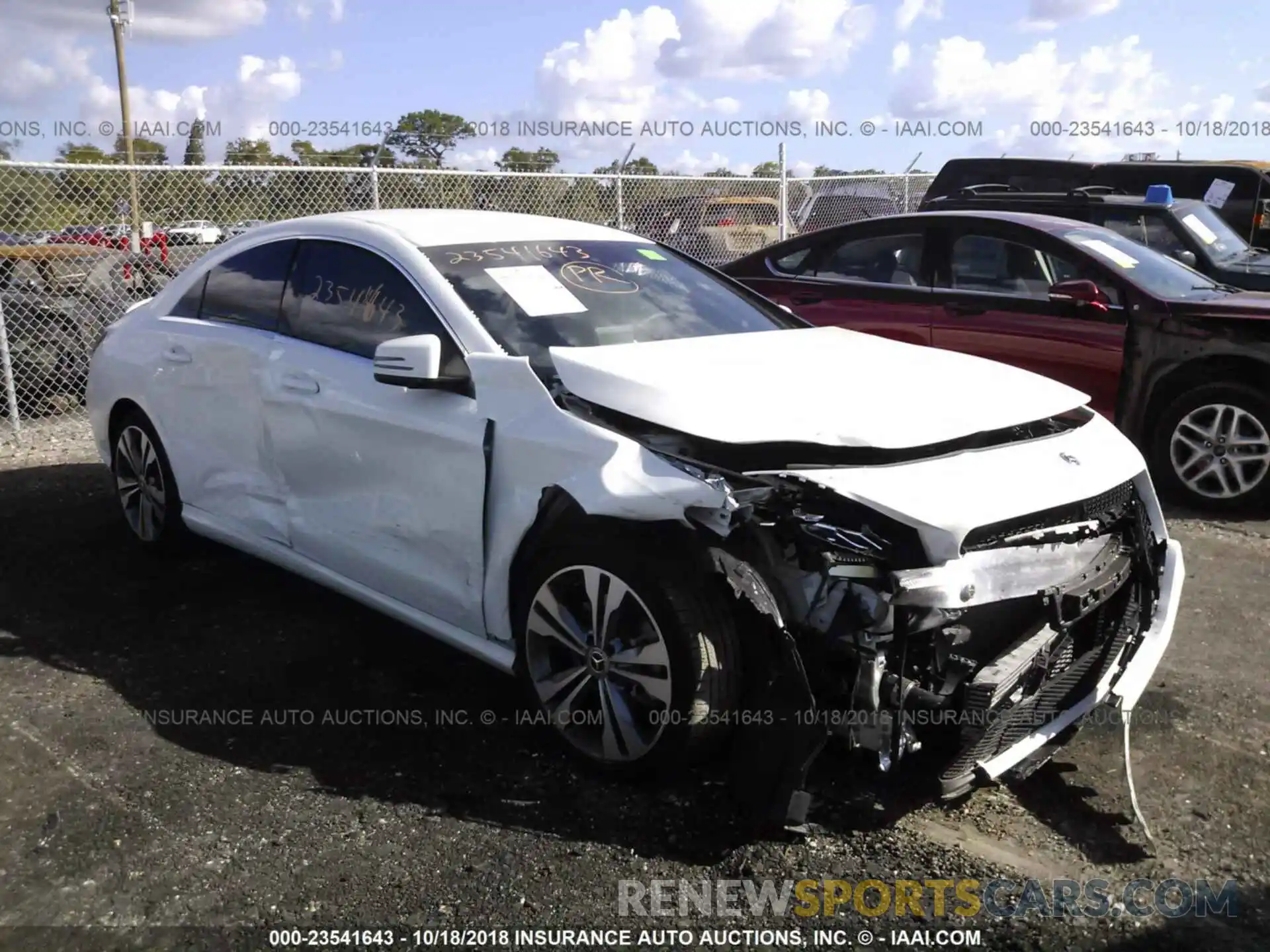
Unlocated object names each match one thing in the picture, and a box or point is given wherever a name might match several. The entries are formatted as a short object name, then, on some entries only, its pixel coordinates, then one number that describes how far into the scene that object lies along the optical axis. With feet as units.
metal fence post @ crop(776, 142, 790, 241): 43.27
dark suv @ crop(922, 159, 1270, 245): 37.81
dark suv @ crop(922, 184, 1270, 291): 26.45
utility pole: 33.65
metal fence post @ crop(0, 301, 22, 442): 25.06
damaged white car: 9.39
